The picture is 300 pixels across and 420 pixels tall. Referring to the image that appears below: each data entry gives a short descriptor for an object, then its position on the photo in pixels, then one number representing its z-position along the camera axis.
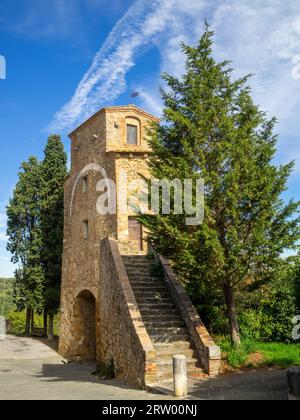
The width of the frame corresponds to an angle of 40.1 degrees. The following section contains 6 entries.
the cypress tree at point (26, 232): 23.98
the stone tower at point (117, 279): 10.48
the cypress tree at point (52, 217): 24.09
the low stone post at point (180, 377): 8.02
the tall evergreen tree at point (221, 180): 10.04
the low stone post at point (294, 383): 6.75
